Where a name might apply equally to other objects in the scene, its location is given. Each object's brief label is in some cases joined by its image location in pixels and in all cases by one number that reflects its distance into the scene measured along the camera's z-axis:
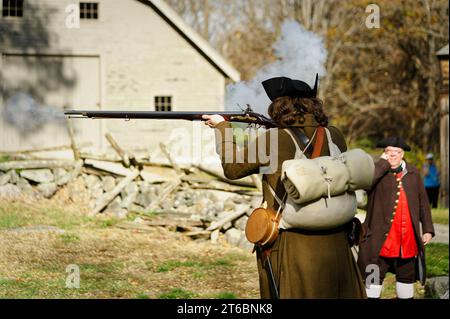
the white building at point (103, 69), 19.84
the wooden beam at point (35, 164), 15.68
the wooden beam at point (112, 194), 14.15
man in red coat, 8.22
